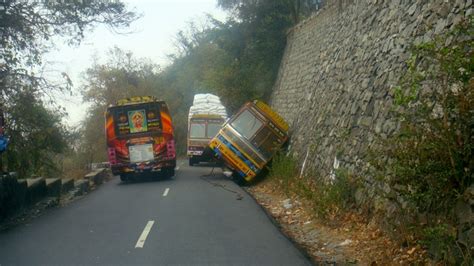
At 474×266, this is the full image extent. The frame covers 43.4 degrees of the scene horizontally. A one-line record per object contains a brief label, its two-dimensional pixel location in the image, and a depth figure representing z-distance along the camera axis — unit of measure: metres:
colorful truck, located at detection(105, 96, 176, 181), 24.70
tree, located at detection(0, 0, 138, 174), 14.30
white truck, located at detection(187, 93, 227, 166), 34.47
